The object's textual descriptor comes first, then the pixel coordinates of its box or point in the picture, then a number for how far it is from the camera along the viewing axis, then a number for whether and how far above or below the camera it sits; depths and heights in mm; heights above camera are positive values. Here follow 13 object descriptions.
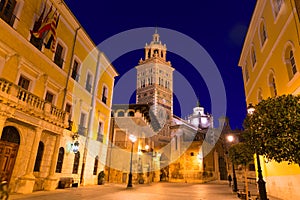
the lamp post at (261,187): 8617 -646
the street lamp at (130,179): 18750 -1222
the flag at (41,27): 12834 +8303
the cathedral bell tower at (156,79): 79938 +36032
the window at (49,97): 14704 +4573
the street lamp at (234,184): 16500 -1136
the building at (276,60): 9695 +6305
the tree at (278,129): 6172 +1322
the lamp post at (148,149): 30603 +2428
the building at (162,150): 27641 +2882
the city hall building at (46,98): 11156 +4409
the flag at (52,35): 13742 +8255
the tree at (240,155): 12602 +902
